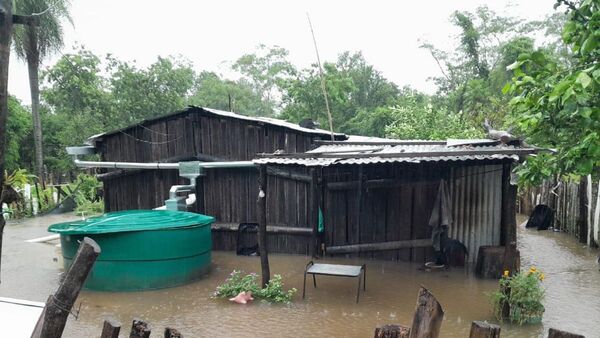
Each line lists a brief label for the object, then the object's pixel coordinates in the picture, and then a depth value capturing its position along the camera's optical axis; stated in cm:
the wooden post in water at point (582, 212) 1207
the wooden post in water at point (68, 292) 349
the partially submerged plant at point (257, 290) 830
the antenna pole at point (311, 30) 894
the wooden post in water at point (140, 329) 343
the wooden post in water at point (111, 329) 337
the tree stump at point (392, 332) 316
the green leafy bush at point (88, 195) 1894
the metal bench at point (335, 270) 802
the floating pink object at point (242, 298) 823
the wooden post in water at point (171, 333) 348
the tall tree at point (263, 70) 4100
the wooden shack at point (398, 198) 869
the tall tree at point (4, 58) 420
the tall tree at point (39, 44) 2214
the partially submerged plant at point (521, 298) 671
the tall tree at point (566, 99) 340
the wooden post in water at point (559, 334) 247
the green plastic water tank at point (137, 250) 904
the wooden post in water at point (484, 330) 272
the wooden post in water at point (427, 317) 279
